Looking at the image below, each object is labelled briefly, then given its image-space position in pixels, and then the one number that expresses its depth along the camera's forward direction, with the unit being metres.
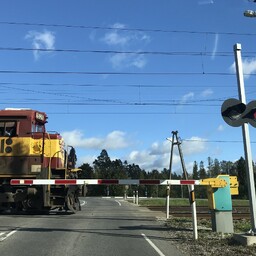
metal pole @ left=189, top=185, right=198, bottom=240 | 8.69
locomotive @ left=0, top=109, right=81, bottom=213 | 14.63
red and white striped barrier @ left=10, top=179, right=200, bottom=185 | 9.51
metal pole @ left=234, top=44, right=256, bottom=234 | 8.18
